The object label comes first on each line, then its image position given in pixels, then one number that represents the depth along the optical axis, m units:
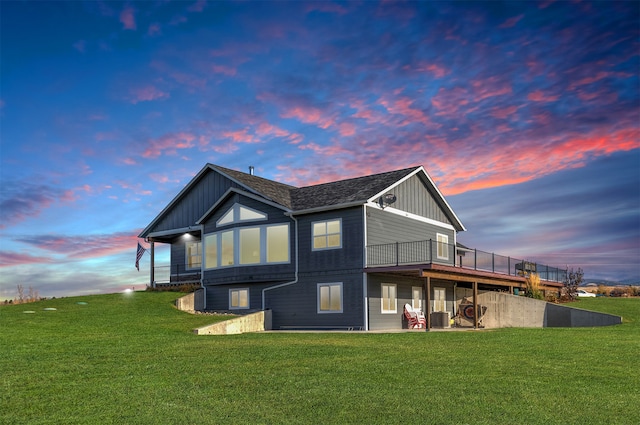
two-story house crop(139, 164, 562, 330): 26.36
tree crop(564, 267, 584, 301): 40.34
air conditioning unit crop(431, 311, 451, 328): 28.58
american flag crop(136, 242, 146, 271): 39.27
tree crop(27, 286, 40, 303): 35.22
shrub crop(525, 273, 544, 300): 34.56
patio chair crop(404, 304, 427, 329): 27.79
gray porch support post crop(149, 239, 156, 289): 38.62
